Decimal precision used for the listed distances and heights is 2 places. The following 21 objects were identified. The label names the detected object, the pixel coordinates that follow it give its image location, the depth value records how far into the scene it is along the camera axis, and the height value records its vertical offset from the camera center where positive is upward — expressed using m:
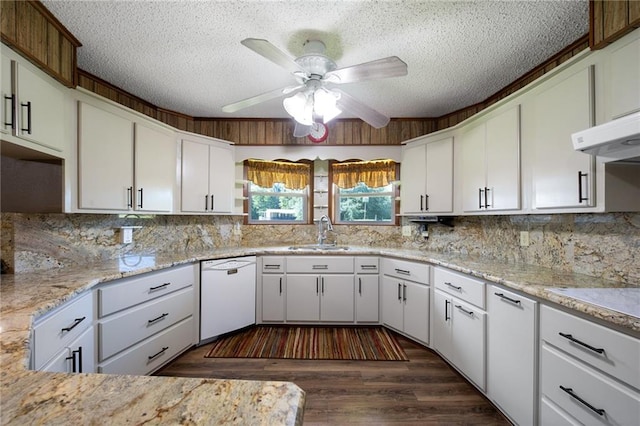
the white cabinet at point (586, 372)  1.03 -0.69
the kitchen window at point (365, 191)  3.46 +0.28
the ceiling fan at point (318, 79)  1.54 +0.85
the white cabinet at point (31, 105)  1.36 +0.60
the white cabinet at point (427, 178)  2.69 +0.38
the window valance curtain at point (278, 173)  3.48 +0.52
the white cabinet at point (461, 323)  1.84 -0.85
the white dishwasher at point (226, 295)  2.59 -0.85
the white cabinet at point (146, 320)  1.73 -0.82
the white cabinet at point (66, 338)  1.17 -0.64
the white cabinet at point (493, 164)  1.96 +0.41
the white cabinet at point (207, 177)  2.80 +0.38
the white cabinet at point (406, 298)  2.50 -0.85
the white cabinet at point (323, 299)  2.93 -0.96
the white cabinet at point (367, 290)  2.93 -0.85
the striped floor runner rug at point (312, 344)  2.39 -1.28
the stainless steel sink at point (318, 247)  3.13 -0.43
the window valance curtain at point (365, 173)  3.44 +0.52
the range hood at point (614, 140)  1.06 +0.32
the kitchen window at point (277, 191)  3.52 +0.28
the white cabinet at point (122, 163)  1.90 +0.40
